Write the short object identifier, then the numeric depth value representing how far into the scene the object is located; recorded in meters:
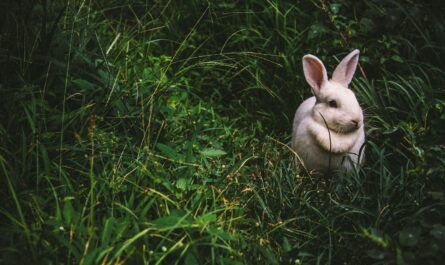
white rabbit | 3.35
